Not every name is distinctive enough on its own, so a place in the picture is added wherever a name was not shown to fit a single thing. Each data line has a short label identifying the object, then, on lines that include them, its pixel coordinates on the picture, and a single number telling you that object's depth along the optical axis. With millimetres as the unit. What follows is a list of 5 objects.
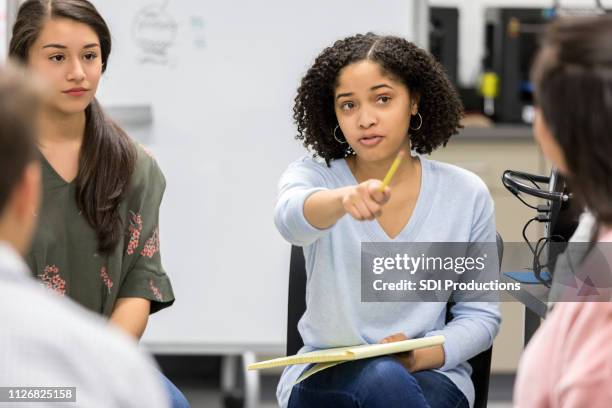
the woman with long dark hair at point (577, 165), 3141
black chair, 3925
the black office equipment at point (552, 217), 3740
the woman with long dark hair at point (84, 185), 3897
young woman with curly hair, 3778
